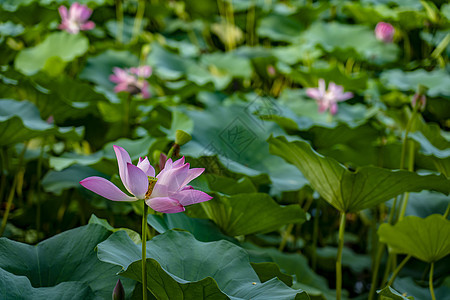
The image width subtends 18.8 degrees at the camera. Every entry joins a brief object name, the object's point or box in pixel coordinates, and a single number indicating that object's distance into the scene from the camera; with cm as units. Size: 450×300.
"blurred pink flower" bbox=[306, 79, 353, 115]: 456
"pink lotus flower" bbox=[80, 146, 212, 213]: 251
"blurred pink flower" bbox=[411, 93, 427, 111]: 398
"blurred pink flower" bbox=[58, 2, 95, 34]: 471
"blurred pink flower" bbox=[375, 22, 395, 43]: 535
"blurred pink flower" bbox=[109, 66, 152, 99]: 448
